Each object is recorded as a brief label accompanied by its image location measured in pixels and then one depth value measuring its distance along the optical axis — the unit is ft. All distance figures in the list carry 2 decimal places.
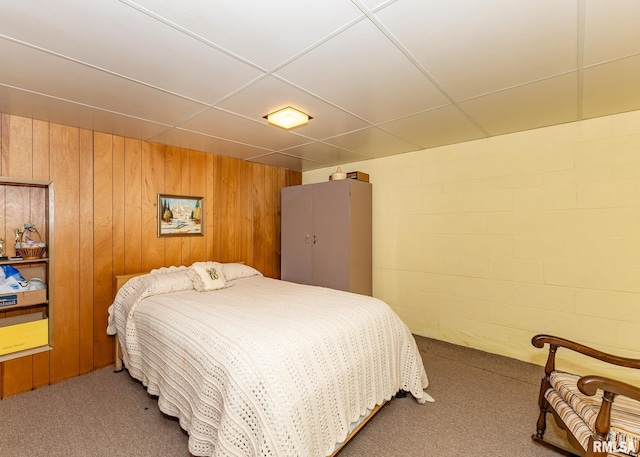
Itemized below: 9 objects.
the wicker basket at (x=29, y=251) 8.05
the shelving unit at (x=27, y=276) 7.83
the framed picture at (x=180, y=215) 10.98
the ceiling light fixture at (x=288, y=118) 7.90
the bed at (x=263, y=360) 4.64
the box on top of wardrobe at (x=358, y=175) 12.72
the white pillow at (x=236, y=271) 10.93
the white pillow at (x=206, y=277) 9.34
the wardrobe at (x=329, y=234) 12.21
